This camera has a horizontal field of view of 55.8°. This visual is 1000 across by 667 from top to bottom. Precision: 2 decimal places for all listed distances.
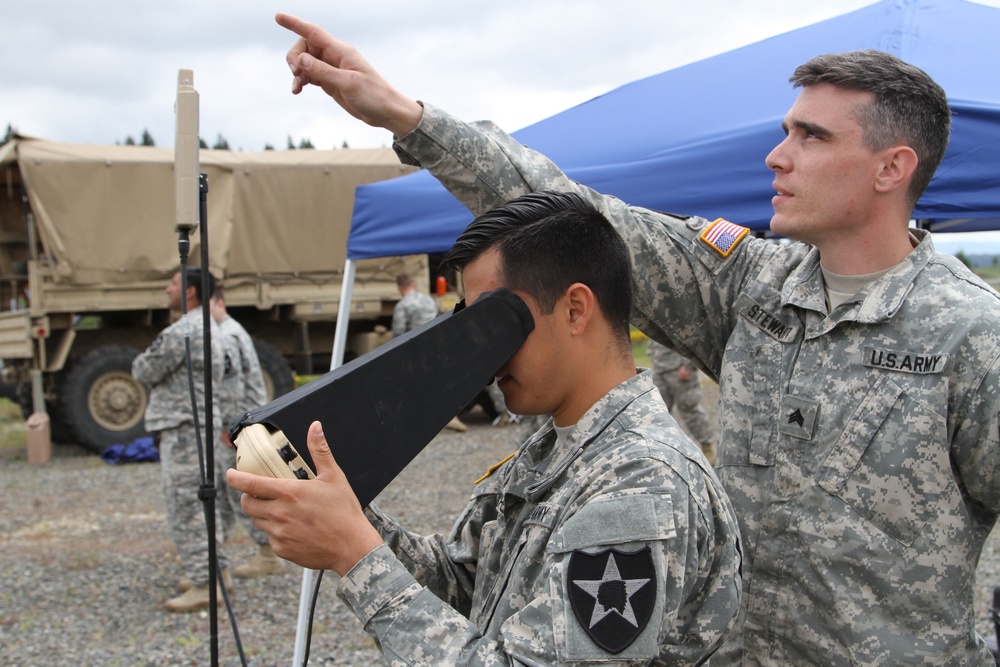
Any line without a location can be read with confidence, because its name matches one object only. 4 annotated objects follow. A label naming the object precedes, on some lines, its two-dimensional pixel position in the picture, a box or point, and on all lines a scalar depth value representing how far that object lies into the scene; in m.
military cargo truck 9.96
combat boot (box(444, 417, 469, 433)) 11.40
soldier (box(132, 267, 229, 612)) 5.53
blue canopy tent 2.62
